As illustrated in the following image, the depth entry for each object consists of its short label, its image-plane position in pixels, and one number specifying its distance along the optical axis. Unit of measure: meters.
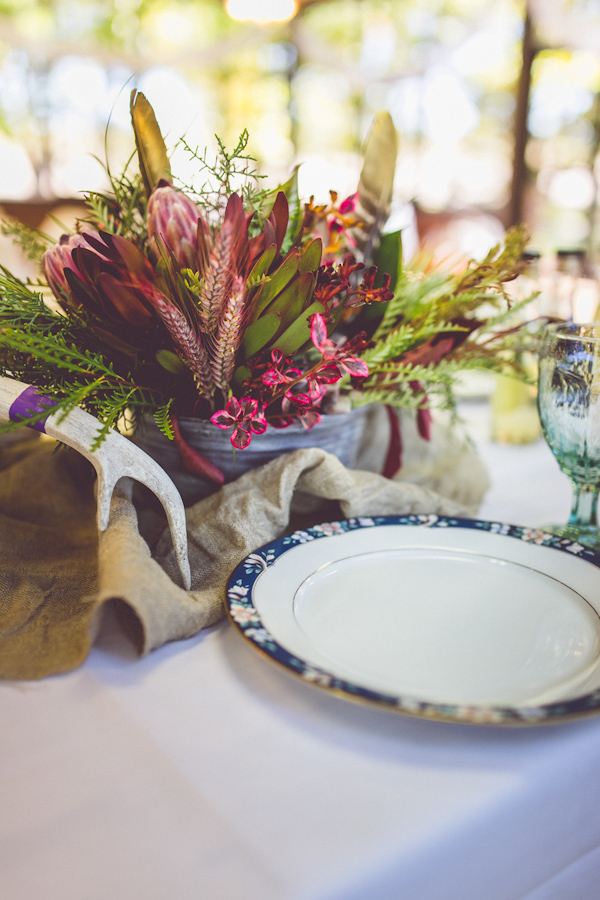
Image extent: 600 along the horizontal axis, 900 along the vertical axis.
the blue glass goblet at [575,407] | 0.55
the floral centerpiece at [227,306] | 0.49
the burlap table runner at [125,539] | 0.42
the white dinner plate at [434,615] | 0.36
